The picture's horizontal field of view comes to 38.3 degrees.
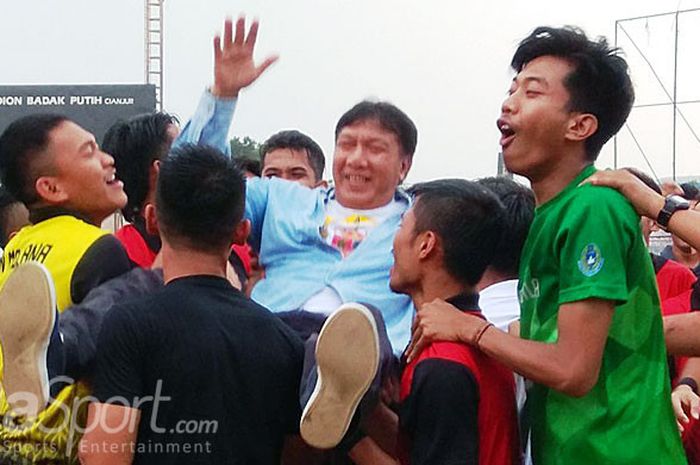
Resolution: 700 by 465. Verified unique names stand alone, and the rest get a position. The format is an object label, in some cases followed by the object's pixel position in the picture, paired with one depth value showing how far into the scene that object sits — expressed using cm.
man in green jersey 220
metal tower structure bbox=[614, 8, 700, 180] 1349
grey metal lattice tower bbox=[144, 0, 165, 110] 1997
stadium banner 2031
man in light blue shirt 301
